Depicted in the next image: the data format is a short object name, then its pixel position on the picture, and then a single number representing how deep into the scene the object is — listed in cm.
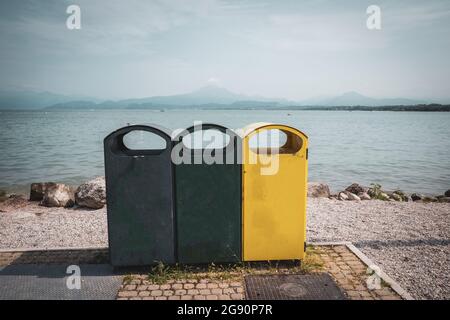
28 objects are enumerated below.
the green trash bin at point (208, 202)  439
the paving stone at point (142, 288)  410
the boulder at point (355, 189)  1192
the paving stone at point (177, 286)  412
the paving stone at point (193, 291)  402
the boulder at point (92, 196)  825
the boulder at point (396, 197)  1062
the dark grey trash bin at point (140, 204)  432
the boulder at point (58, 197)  878
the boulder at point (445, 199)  1080
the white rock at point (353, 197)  977
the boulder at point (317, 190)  1025
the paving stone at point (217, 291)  402
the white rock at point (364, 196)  1009
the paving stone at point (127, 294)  395
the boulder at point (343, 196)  984
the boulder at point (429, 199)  1078
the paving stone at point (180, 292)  400
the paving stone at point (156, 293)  398
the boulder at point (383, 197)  1023
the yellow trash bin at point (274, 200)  442
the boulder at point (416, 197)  1125
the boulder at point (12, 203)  911
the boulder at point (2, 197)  1026
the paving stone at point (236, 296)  392
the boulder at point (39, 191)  984
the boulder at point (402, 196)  1101
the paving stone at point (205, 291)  401
